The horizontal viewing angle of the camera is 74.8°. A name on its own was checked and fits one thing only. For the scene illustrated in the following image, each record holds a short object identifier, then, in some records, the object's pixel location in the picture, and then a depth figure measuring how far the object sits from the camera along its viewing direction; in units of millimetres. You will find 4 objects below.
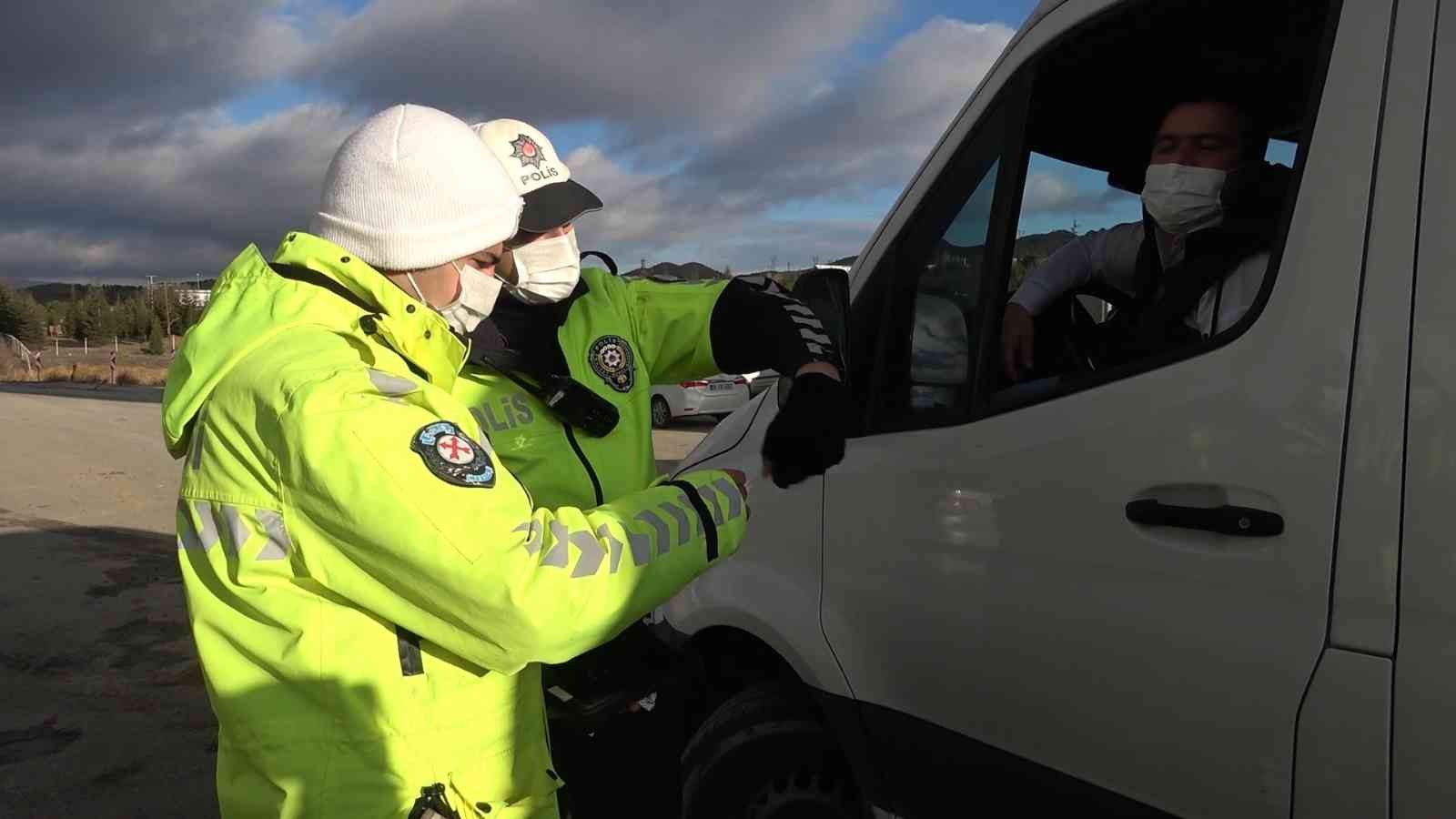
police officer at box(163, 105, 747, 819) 1139
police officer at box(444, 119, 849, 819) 1722
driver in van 1650
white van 1287
